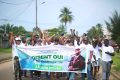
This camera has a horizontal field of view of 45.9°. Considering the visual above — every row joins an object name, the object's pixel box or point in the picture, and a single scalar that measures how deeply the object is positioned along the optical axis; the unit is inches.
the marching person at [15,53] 217.7
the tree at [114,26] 872.2
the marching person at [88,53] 207.2
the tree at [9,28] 1628.1
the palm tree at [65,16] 1547.5
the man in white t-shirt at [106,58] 197.3
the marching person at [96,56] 226.3
